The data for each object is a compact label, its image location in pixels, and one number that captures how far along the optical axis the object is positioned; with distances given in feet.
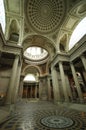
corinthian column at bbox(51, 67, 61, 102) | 33.27
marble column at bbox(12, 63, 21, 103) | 30.00
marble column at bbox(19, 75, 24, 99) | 55.72
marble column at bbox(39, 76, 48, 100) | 60.36
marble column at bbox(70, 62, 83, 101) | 25.22
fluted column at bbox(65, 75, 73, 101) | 30.55
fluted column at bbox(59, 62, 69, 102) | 27.21
